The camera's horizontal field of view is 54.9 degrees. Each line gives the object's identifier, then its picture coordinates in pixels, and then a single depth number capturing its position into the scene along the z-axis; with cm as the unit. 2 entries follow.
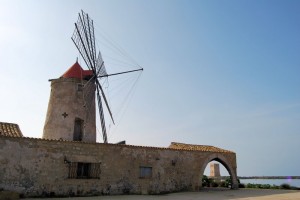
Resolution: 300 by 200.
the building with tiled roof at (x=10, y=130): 1470
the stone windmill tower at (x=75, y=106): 1973
